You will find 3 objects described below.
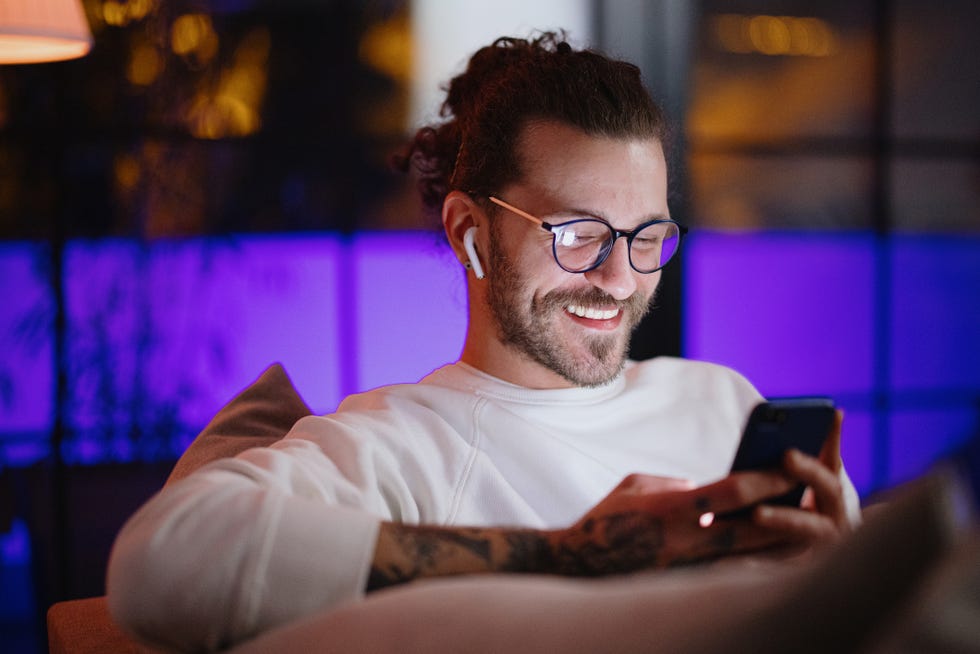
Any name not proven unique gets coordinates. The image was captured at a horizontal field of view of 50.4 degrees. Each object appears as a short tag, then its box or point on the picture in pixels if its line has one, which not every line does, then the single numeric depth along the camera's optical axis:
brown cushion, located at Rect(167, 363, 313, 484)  1.45
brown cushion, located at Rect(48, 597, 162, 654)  1.31
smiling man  0.89
